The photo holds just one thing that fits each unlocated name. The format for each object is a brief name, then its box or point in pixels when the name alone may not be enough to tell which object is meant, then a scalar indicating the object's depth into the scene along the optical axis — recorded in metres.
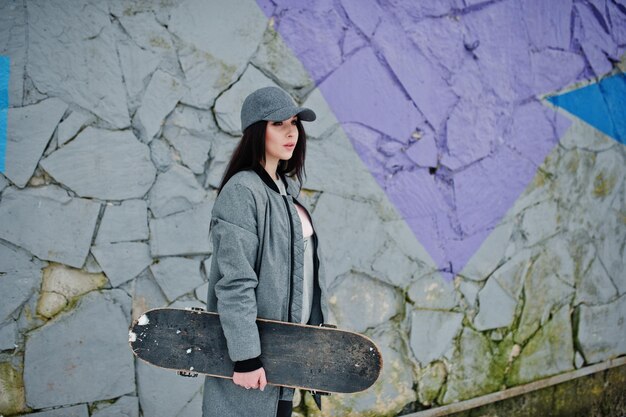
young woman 1.45
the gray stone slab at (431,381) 2.87
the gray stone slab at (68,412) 2.03
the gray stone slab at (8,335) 1.94
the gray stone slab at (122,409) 2.14
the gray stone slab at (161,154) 2.15
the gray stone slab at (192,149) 2.20
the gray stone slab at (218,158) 2.27
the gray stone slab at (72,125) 1.99
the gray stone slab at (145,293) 2.16
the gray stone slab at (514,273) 3.07
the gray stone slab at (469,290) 2.94
